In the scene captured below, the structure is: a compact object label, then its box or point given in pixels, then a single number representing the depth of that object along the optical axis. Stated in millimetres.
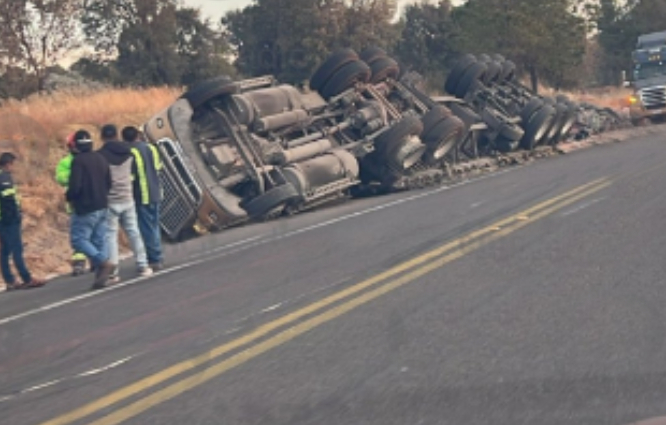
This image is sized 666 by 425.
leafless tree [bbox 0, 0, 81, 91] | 33656
